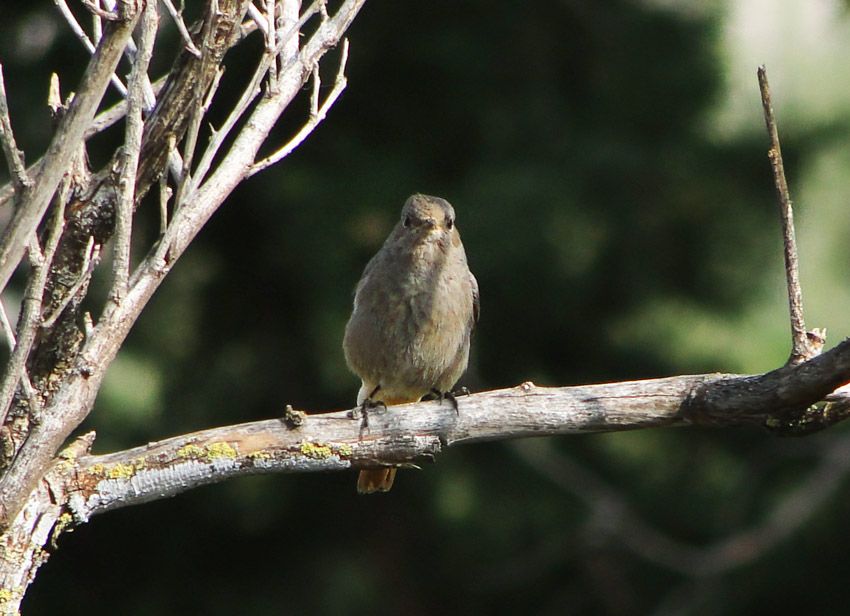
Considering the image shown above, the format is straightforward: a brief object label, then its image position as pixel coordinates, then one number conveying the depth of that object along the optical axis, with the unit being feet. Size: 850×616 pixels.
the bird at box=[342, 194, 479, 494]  29.89
